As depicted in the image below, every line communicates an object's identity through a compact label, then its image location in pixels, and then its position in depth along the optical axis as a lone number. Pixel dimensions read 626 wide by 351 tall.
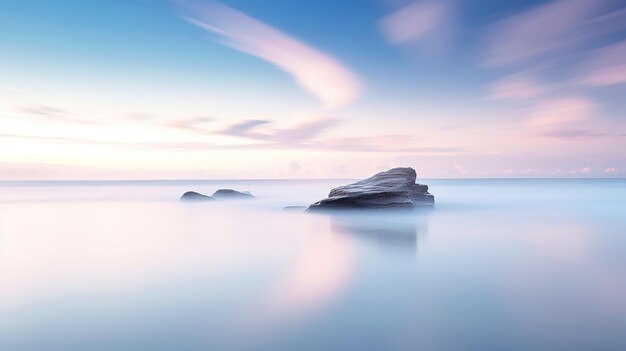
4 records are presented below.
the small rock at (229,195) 46.88
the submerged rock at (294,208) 34.58
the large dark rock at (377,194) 28.48
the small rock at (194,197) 44.63
